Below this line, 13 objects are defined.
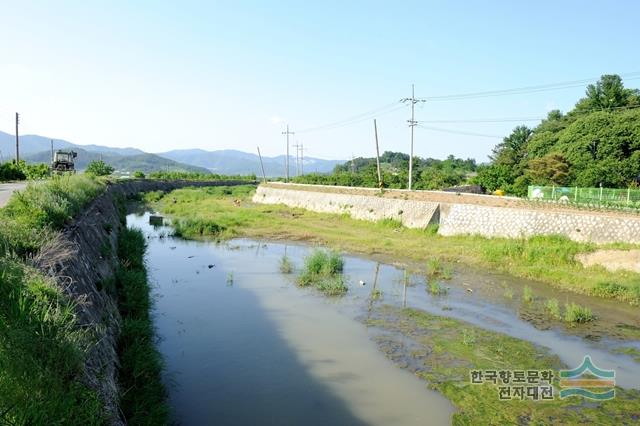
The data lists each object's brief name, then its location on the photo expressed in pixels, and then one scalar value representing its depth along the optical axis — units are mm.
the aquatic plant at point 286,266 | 17984
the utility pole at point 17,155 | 42038
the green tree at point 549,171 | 39188
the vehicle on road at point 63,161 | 39438
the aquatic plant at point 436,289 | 14816
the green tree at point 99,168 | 53159
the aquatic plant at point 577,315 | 12080
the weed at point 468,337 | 10539
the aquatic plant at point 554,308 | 12486
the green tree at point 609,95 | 49000
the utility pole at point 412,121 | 36431
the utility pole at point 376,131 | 39900
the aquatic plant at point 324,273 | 15141
